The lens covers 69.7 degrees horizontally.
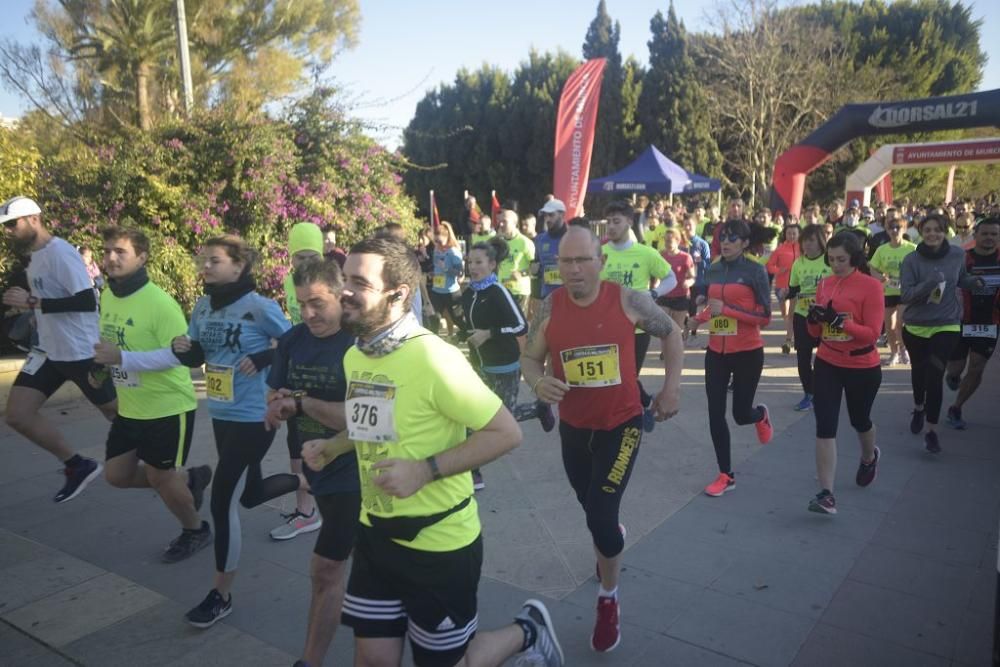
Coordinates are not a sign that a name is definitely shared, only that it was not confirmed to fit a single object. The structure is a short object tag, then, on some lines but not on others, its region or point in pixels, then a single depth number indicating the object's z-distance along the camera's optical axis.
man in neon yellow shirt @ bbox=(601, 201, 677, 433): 6.58
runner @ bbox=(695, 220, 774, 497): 5.08
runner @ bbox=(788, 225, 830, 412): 6.65
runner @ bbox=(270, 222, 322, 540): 4.63
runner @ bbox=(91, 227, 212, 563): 4.02
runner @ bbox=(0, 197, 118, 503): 5.12
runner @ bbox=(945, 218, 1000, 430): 6.16
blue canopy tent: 19.25
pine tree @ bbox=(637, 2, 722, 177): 34.03
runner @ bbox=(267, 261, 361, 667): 2.99
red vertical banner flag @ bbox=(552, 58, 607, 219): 13.61
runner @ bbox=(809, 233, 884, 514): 4.61
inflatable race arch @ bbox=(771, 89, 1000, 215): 15.62
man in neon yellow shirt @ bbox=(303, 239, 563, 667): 2.23
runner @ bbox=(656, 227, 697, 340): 8.92
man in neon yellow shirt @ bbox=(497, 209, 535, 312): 9.50
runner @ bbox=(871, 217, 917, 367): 8.12
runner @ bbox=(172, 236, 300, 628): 3.56
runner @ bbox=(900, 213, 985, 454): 5.79
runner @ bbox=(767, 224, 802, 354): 9.55
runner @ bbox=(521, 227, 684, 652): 3.31
